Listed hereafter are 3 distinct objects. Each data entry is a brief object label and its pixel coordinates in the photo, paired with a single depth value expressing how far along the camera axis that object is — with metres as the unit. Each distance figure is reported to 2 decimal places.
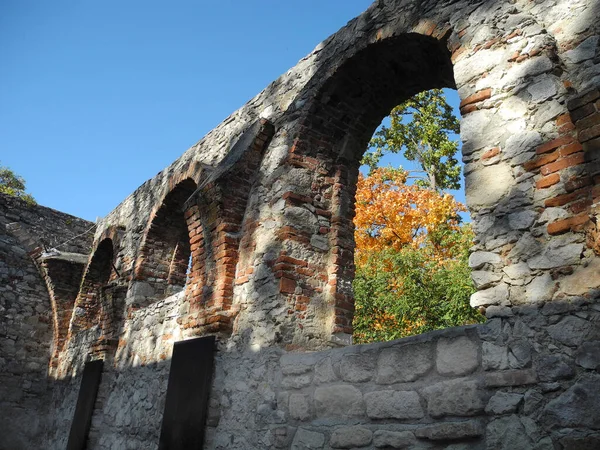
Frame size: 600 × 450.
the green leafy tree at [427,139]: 15.47
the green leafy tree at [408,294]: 8.30
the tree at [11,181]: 22.30
